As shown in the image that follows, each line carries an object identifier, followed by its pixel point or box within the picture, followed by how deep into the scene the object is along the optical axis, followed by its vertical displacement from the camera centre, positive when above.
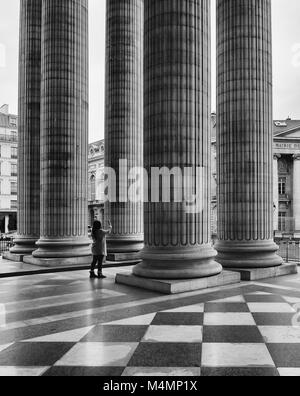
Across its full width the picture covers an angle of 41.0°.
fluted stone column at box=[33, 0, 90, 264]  16.59 +2.99
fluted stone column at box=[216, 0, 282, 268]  13.40 +2.33
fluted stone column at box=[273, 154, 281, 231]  73.06 +2.55
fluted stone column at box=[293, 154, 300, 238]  76.31 +3.50
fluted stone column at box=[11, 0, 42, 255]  19.19 +3.56
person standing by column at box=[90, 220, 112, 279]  13.28 -1.31
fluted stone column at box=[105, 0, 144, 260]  18.70 +4.35
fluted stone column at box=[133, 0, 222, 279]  10.98 +2.13
